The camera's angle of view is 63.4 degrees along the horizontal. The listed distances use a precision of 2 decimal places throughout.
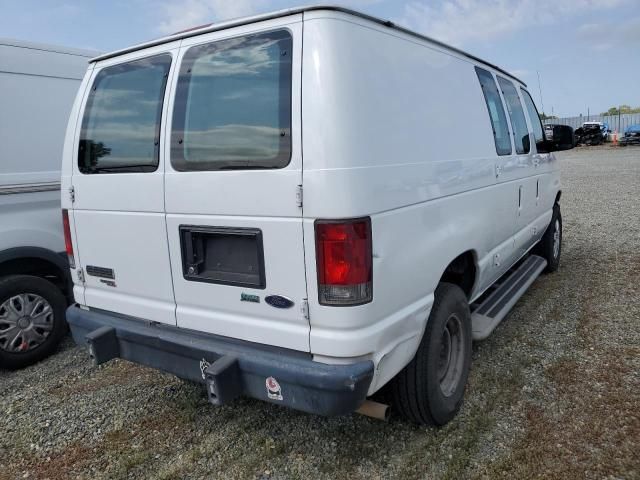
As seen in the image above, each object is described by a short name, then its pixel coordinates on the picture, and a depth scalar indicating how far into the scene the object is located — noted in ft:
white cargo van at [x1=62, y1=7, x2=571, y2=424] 7.34
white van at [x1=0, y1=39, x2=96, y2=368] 13.01
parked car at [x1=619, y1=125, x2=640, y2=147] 103.21
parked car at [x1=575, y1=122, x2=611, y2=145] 110.32
